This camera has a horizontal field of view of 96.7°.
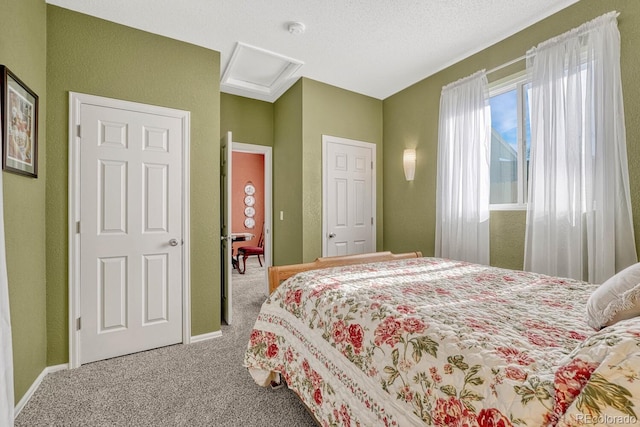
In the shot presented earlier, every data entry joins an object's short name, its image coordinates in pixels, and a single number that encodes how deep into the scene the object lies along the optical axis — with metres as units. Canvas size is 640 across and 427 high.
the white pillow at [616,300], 0.88
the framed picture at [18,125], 1.61
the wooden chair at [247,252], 5.73
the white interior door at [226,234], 3.03
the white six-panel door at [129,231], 2.30
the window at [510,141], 2.61
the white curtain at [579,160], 1.95
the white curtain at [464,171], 2.79
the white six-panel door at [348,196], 3.65
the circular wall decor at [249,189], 7.67
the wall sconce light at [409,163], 3.58
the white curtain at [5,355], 1.07
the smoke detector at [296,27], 2.48
